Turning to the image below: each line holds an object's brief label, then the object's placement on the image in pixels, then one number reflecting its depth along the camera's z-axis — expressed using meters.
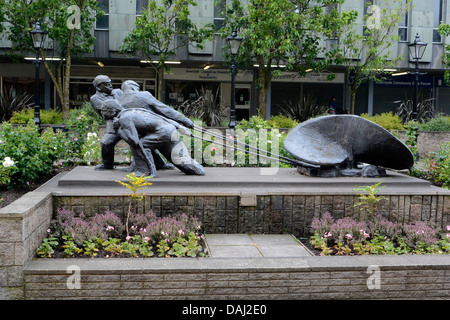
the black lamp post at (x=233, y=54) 15.80
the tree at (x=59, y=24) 19.62
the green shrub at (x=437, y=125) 20.52
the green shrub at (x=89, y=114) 18.05
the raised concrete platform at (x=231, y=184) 7.00
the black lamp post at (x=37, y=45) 16.53
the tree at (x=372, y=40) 20.72
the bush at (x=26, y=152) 8.34
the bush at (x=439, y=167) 9.42
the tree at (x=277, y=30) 18.00
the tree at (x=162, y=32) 20.06
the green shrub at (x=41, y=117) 18.41
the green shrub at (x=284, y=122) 19.25
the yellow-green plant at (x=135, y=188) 6.24
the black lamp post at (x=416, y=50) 17.56
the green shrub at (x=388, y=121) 20.11
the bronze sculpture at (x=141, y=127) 7.52
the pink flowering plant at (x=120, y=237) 5.66
